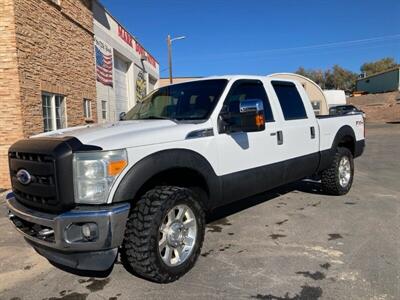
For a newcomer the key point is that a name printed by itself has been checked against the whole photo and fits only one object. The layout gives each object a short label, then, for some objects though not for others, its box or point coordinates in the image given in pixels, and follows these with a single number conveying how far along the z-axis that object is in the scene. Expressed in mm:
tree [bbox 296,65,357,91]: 104500
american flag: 15688
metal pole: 30598
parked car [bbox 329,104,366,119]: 30334
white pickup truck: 3297
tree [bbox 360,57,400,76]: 102875
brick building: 9398
